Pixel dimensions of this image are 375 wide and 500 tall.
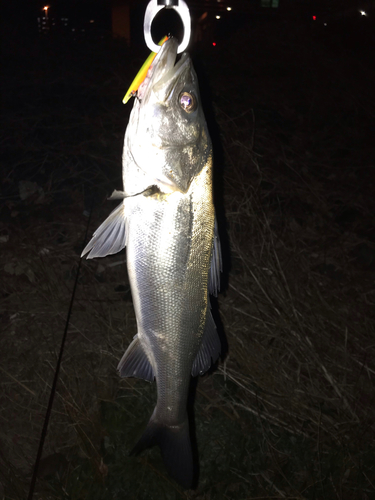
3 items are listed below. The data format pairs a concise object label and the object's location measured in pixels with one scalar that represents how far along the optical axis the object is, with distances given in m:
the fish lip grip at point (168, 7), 0.39
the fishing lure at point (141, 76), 0.45
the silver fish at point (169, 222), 0.47
